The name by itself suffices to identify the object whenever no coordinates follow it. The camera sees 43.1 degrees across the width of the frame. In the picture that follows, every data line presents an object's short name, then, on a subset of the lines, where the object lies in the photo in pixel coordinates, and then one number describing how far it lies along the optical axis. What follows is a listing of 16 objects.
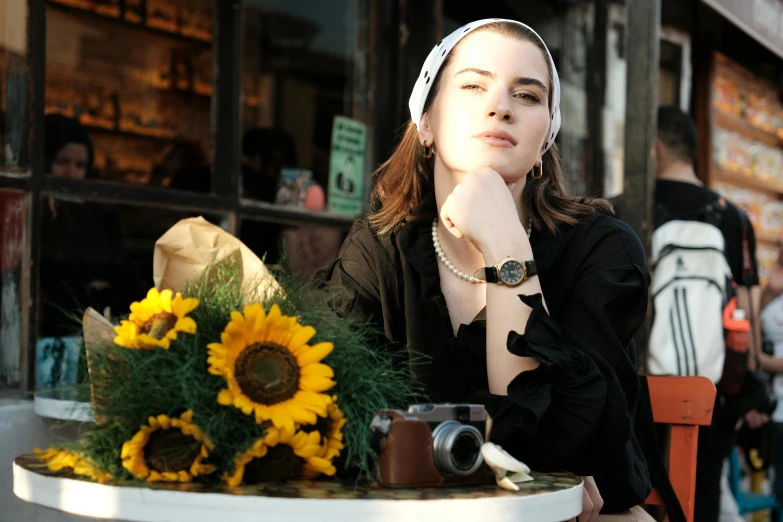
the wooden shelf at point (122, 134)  3.53
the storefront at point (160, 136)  2.95
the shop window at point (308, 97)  4.10
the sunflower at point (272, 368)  1.23
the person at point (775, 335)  4.66
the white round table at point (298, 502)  1.16
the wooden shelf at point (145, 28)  3.76
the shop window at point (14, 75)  2.93
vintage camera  1.27
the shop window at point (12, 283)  2.88
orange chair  2.24
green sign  4.24
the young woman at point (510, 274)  1.65
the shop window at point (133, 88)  3.36
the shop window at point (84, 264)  2.99
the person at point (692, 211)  3.80
